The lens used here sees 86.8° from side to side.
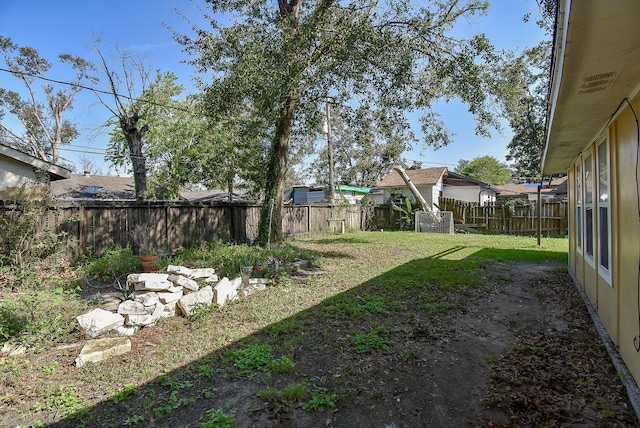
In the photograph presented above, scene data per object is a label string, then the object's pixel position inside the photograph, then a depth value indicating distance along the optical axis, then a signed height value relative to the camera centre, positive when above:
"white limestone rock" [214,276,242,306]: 4.89 -1.11
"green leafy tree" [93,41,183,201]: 14.23 +5.43
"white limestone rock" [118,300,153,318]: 4.07 -1.10
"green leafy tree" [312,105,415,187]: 9.52 +3.63
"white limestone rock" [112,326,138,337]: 3.82 -1.30
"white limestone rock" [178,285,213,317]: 4.51 -1.13
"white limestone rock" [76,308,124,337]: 3.67 -1.14
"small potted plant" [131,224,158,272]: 7.68 -0.54
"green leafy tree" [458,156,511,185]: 44.47 +6.23
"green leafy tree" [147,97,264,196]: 17.61 +3.50
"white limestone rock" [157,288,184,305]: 4.46 -1.06
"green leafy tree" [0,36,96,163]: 18.98 +7.50
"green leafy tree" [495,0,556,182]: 8.13 +3.42
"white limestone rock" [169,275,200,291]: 4.83 -0.93
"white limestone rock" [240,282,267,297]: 5.49 -1.20
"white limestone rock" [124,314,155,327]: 4.03 -1.23
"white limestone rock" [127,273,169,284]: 4.56 -0.82
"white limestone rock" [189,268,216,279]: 5.27 -0.89
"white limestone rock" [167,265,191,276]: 5.14 -0.81
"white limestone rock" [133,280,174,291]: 4.47 -0.90
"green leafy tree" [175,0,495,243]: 7.09 +3.50
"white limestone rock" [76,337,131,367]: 3.20 -1.30
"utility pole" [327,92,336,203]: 17.65 +2.61
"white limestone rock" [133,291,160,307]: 4.27 -1.03
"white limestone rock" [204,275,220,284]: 5.30 -0.98
